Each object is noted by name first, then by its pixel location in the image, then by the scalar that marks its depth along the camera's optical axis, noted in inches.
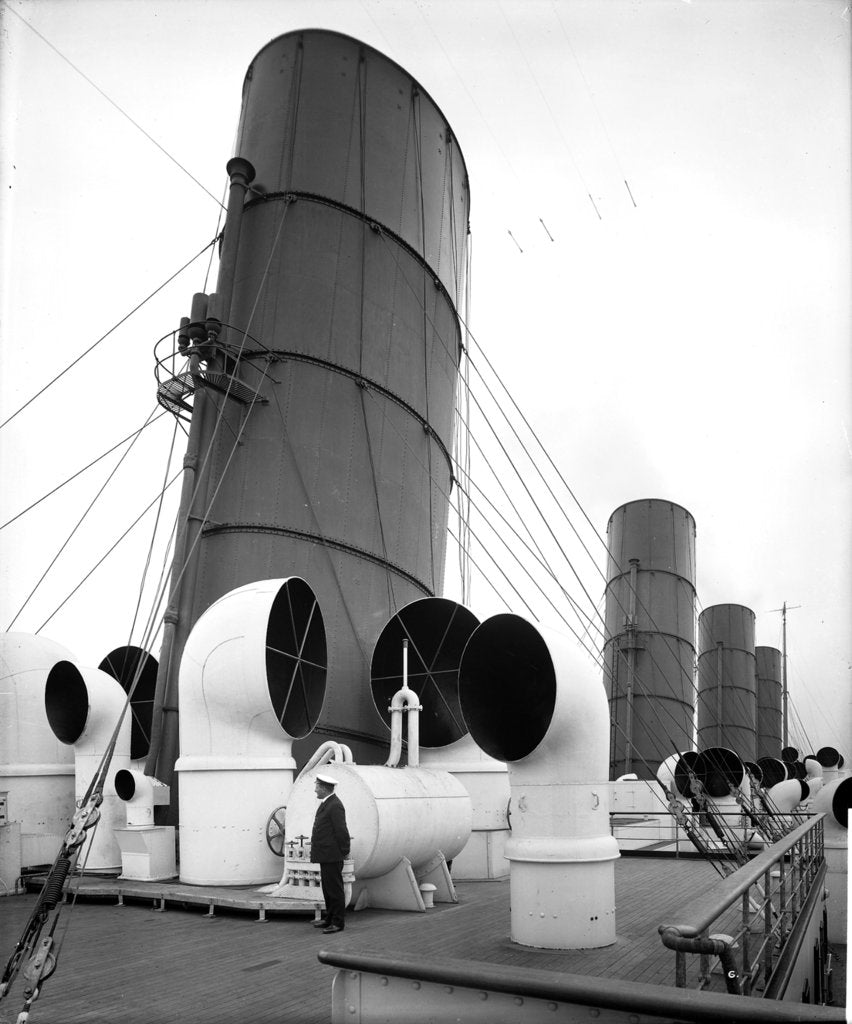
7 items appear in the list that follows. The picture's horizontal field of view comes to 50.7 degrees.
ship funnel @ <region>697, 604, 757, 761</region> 1569.9
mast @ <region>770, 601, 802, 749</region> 1883.6
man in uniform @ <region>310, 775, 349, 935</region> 304.8
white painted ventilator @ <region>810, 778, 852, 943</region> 580.1
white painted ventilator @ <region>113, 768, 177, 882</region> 393.7
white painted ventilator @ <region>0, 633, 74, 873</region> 469.7
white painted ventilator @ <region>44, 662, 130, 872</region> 441.7
